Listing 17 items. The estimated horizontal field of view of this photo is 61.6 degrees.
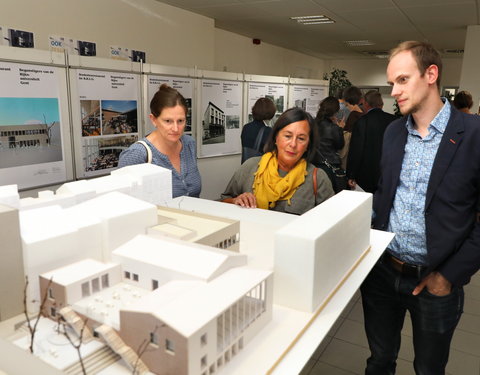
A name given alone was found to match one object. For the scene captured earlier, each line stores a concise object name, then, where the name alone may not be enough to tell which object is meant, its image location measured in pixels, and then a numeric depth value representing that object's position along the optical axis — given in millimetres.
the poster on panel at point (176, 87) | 5002
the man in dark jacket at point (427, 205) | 1799
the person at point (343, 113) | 7483
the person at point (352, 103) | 5422
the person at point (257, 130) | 4660
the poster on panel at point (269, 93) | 6638
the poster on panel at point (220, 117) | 5969
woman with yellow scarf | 2375
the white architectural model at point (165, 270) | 930
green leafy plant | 11727
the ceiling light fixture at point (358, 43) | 9648
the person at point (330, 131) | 4277
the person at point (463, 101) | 5078
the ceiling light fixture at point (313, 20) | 6906
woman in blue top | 2609
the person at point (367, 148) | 3852
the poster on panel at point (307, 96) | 7305
